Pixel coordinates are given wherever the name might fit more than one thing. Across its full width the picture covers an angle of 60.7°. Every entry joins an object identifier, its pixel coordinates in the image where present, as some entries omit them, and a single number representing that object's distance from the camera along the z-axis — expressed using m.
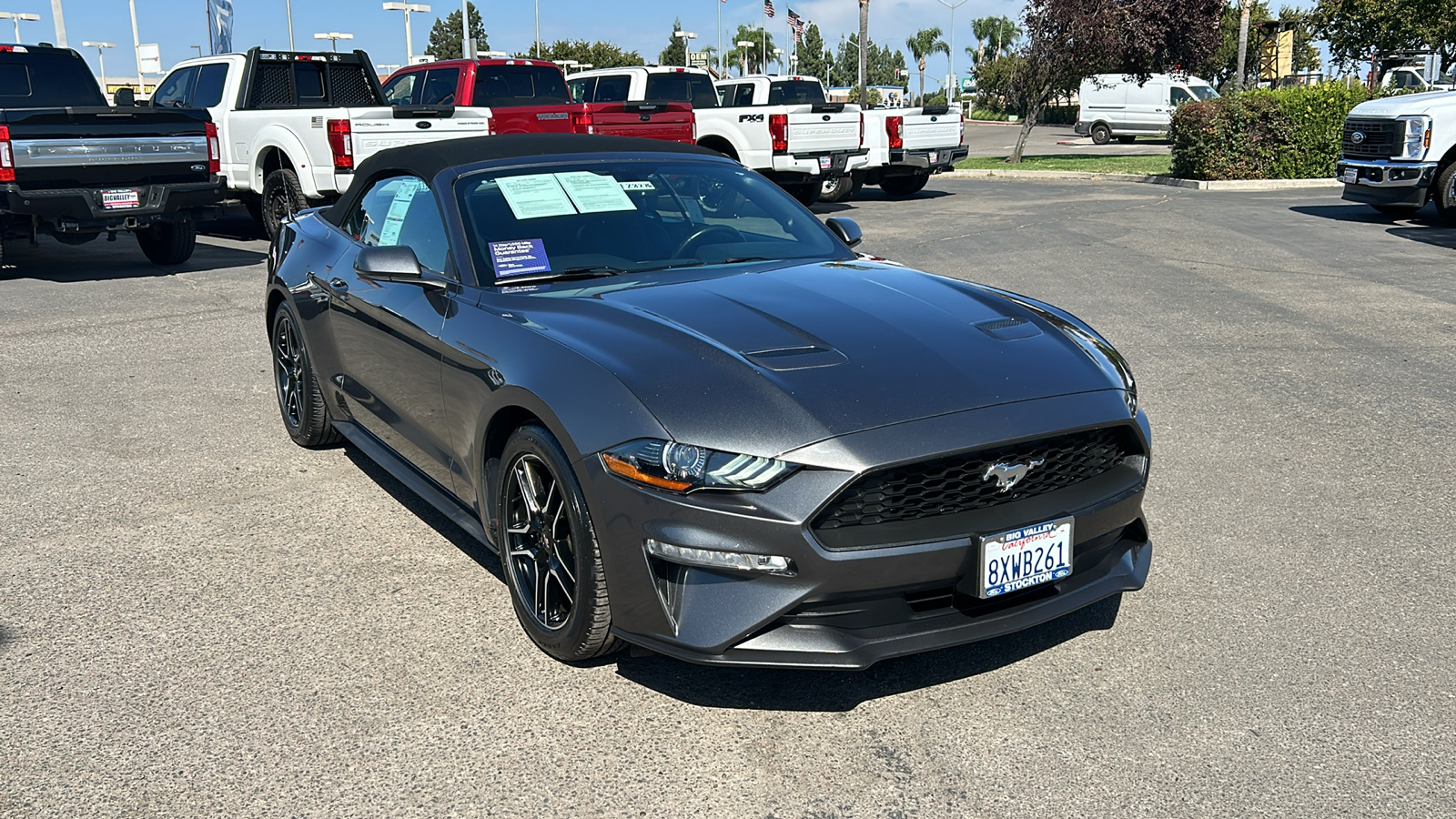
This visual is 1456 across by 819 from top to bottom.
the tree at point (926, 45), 120.50
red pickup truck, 15.84
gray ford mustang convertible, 3.19
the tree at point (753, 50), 120.81
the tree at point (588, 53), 90.56
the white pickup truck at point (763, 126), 18.02
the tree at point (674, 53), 115.12
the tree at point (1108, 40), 26.91
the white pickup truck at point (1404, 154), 15.02
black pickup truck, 11.27
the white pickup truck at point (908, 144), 19.94
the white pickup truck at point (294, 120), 12.80
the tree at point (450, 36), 112.12
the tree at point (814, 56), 133.88
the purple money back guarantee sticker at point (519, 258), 4.40
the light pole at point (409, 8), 51.59
